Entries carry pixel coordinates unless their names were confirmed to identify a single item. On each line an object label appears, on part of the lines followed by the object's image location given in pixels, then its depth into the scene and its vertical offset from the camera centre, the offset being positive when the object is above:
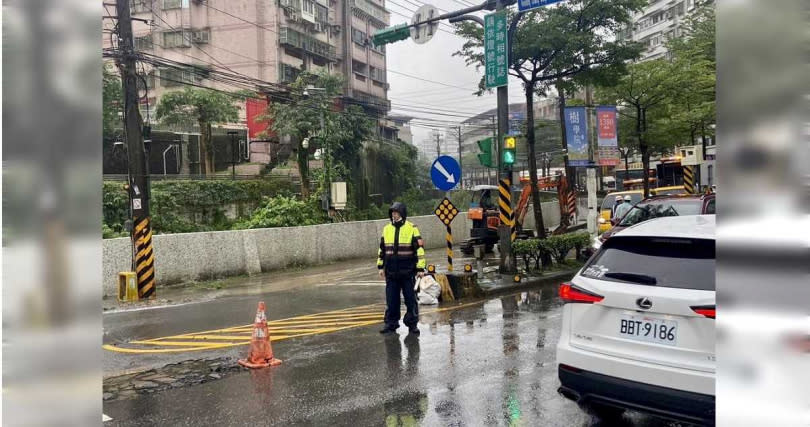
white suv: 3.68 -0.83
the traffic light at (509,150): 12.62 +1.02
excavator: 19.75 -0.54
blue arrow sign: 11.77 +0.55
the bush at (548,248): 13.89 -1.16
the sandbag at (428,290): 10.65 -1.54
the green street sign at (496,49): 12.47 +3.08
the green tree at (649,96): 24.00 +4.03
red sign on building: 39.19 +6.23
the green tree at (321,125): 25.94 +3.71
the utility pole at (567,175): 20.39 +0.93
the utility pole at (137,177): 12.84 +0.73
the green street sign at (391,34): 14.12 +3.91
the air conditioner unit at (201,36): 40.44 +11.41
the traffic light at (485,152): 13.19 +1.04
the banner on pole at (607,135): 20.56 +2.07
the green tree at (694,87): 22.51 +4.00
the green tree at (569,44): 15.22 +3.84
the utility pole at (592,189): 21.05 +0.28
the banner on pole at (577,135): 19.47 +1.99
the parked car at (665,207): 12.03 -0.26
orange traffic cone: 6.80 -1.57
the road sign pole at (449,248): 12.55 -0.98
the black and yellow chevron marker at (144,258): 13.01 -1.01
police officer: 8.29 -0.82
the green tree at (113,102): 22.30 +4.34
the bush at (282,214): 18.94 -0.24
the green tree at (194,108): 31.47 +5.32
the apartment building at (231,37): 39.96 +11.32
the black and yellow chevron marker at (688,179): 26.23 +0.66
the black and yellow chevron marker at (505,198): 12.88 +0.04
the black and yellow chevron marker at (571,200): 22.83 -0.10
